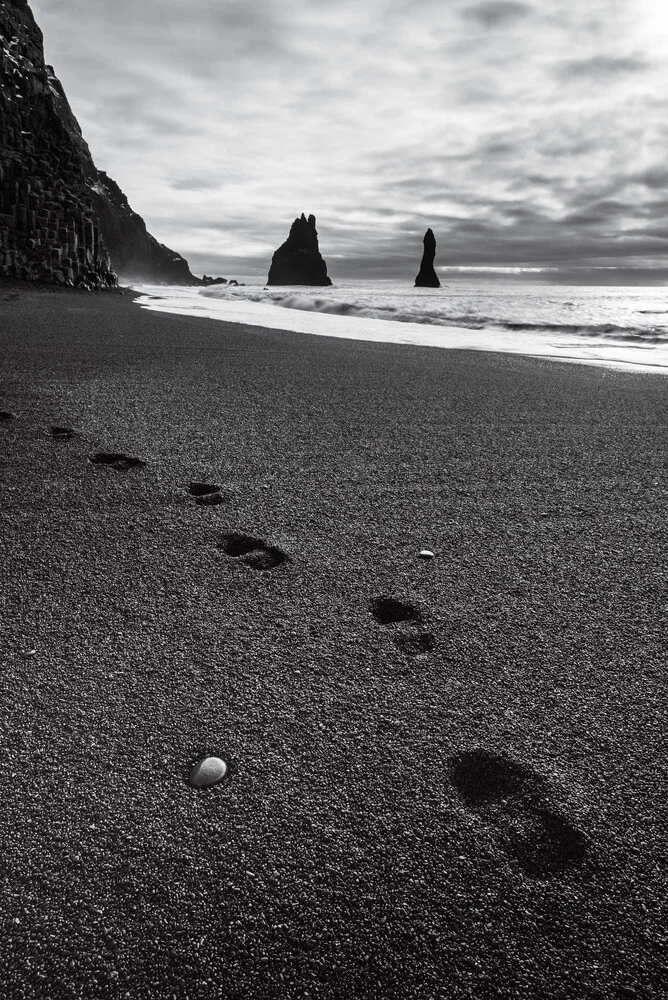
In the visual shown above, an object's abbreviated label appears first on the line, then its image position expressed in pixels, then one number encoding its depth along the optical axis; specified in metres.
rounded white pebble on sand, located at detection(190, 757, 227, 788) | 1.17
